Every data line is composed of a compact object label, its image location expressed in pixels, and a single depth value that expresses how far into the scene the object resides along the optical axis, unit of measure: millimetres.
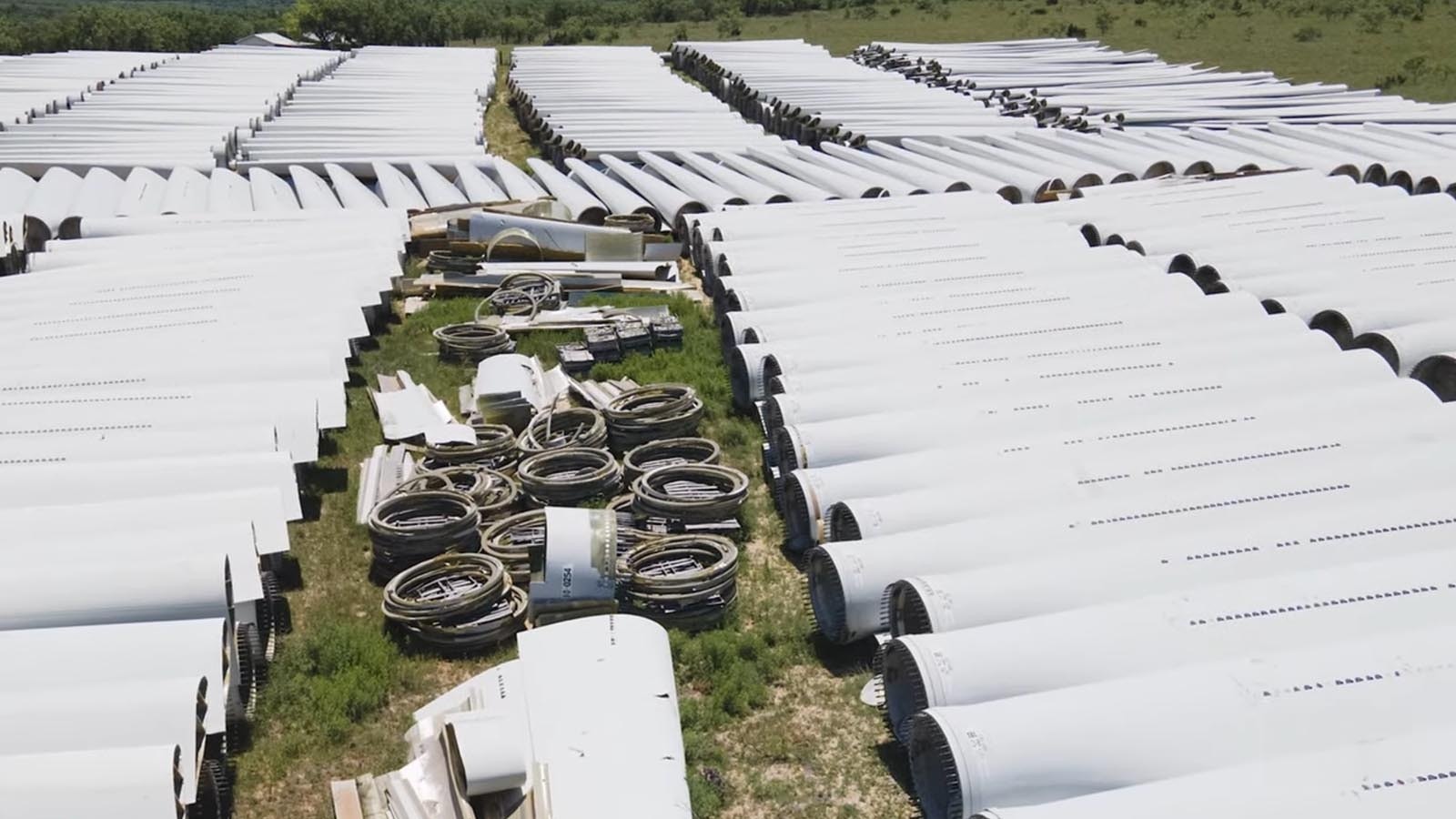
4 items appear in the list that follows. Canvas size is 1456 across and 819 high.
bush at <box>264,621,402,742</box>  8109
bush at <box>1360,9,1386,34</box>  45047
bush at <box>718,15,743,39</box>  56000
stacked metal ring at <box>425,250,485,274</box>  17672
